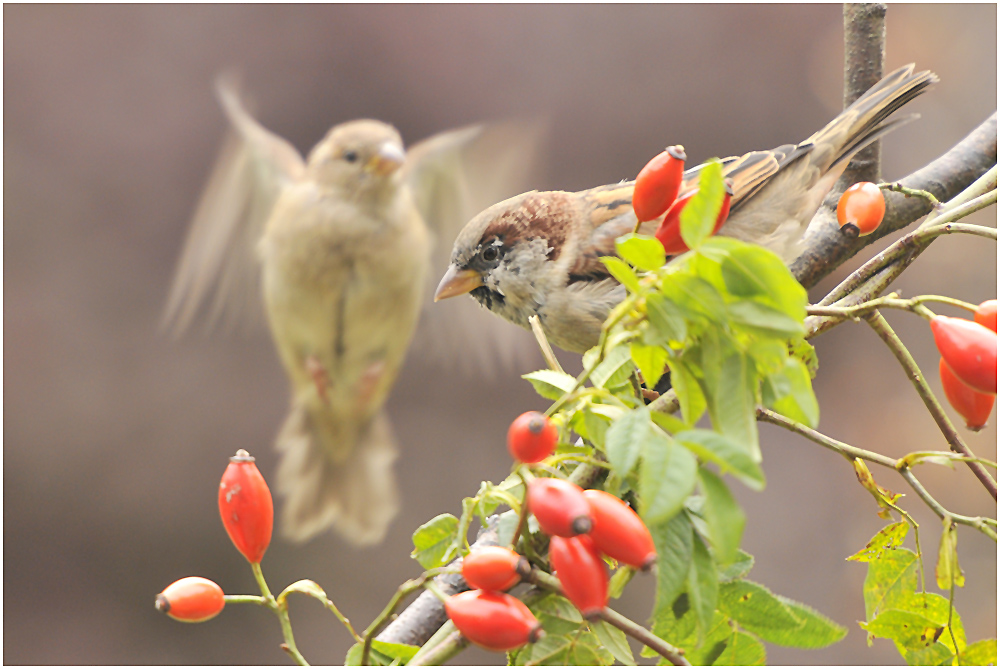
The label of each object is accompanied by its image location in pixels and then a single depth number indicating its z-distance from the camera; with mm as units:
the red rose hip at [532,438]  3868
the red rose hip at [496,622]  3870
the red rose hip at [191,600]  3913
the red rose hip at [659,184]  3908
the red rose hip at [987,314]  3899
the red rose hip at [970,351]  3884
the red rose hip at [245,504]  3920
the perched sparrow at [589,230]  4335
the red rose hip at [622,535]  3861
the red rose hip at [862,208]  3986
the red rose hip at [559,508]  3857
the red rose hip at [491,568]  3871
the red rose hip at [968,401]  3928
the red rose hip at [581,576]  3864
